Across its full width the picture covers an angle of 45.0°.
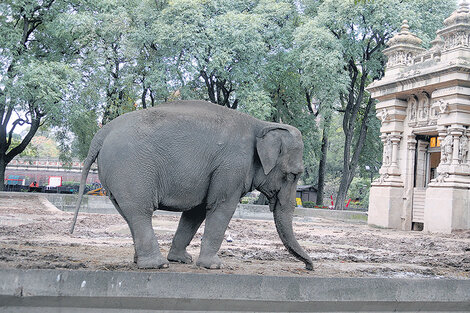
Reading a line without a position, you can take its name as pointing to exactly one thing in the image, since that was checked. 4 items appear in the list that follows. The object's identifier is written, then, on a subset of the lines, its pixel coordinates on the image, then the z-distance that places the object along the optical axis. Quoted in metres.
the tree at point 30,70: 23.11
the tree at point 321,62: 25.36
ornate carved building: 17.80
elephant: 6.27
